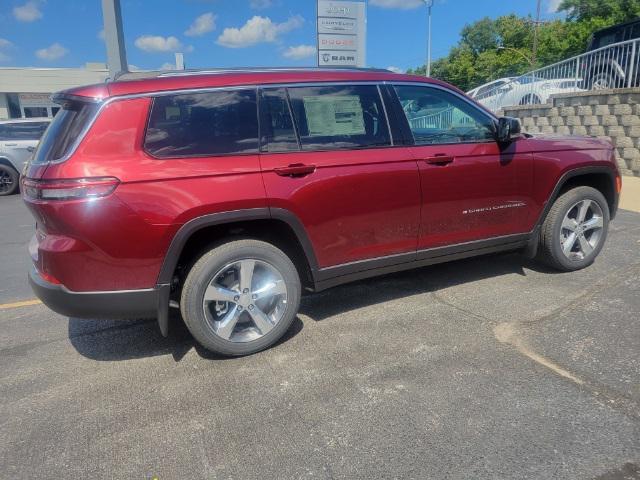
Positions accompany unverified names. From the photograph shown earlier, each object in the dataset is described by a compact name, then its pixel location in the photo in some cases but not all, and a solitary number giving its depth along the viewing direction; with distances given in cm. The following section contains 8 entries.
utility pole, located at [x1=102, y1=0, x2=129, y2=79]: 1005
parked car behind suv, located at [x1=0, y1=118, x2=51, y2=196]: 1185
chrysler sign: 1485
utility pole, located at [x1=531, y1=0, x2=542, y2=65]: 4921
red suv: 279
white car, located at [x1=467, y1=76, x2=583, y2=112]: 1188
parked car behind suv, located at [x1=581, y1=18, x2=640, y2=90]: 951
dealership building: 4097
